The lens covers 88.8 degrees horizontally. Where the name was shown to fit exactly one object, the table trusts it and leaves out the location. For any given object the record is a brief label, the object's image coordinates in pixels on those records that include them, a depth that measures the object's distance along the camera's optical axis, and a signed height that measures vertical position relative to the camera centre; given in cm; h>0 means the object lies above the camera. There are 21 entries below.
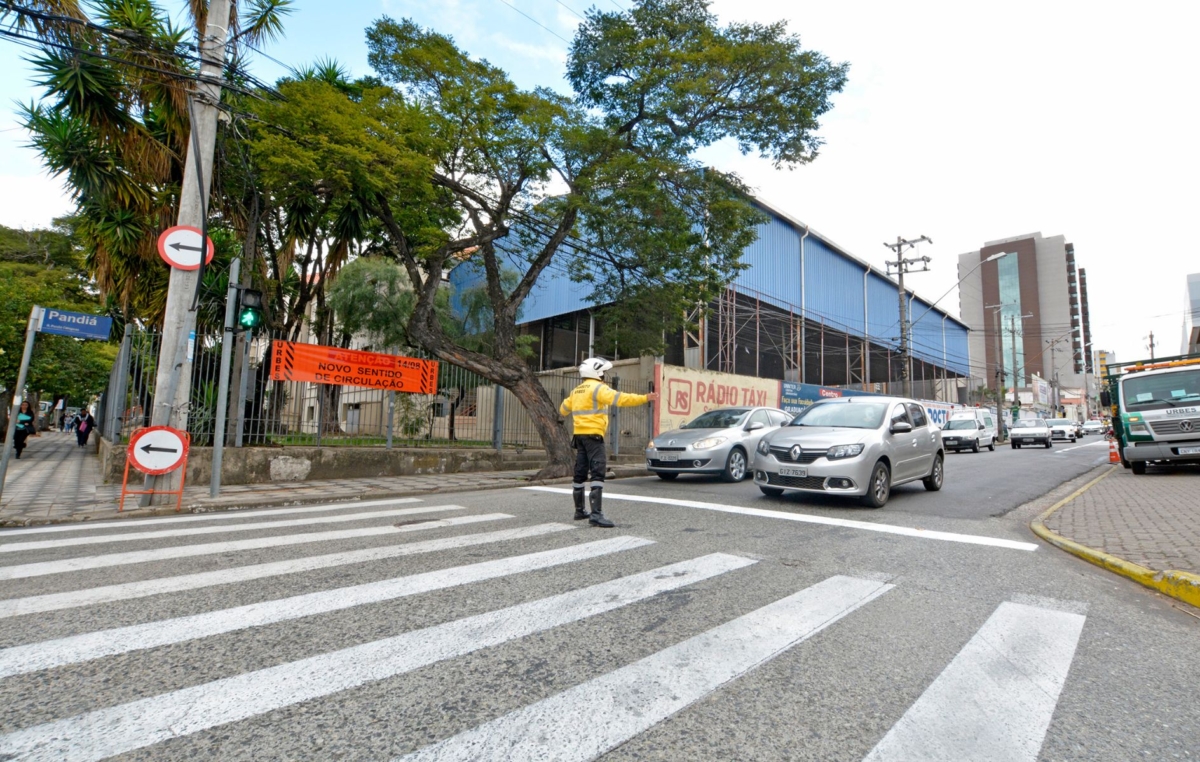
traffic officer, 664 +17
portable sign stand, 767 -32
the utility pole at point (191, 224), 832 +274
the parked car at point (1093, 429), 5478 +188
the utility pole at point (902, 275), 2691 +776
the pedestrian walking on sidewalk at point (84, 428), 2449 -18
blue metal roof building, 2622 +612
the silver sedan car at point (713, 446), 1116 -12
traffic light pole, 891 +74
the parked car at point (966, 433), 2370 +52
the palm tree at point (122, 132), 1025 +551
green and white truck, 1189 +81
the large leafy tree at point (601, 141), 1146 +565
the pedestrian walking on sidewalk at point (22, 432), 1730 -27
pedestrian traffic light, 882 +171
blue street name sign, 746 +122
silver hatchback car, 781 -10
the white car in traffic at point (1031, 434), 2830 +66
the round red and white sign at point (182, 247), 815 +240
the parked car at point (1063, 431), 3541 +105
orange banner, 1177 +129
